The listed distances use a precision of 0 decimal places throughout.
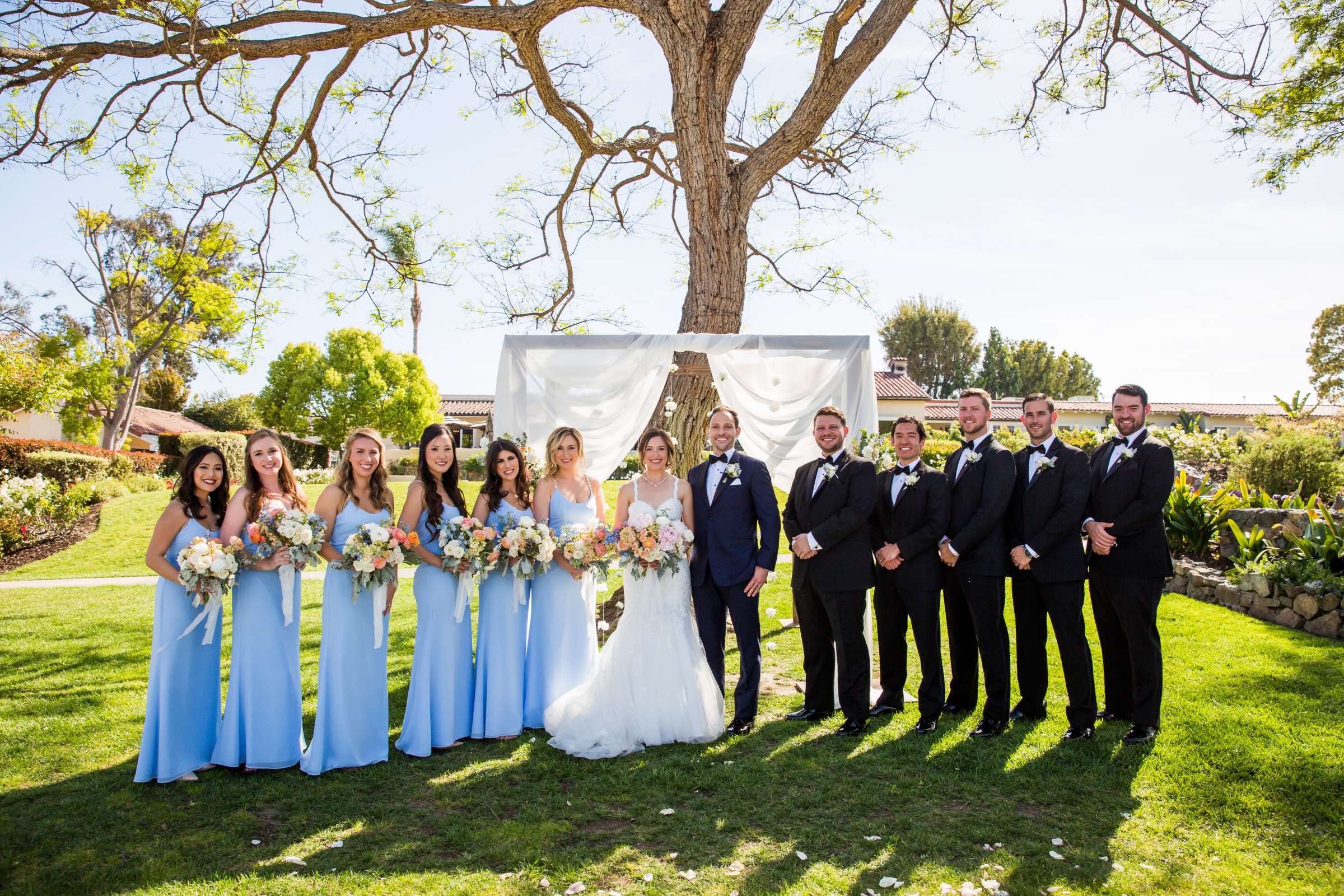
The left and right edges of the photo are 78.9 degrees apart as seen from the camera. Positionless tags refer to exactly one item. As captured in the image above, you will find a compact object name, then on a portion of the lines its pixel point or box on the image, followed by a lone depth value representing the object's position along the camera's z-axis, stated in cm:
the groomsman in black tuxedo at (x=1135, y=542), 518
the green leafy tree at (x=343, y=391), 3338
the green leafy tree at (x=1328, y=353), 4622
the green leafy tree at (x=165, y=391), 4384
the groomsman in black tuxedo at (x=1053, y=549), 526
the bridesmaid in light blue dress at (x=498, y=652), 560
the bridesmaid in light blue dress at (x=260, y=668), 489
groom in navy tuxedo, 567
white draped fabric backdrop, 692
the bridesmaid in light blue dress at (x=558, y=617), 584
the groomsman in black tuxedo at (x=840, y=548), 555
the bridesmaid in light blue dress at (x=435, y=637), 534
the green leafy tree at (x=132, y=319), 1231
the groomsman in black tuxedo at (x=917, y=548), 559
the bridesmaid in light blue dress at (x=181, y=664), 480
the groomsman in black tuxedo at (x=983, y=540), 542
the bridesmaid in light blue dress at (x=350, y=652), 500
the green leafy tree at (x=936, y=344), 5656
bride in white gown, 536
